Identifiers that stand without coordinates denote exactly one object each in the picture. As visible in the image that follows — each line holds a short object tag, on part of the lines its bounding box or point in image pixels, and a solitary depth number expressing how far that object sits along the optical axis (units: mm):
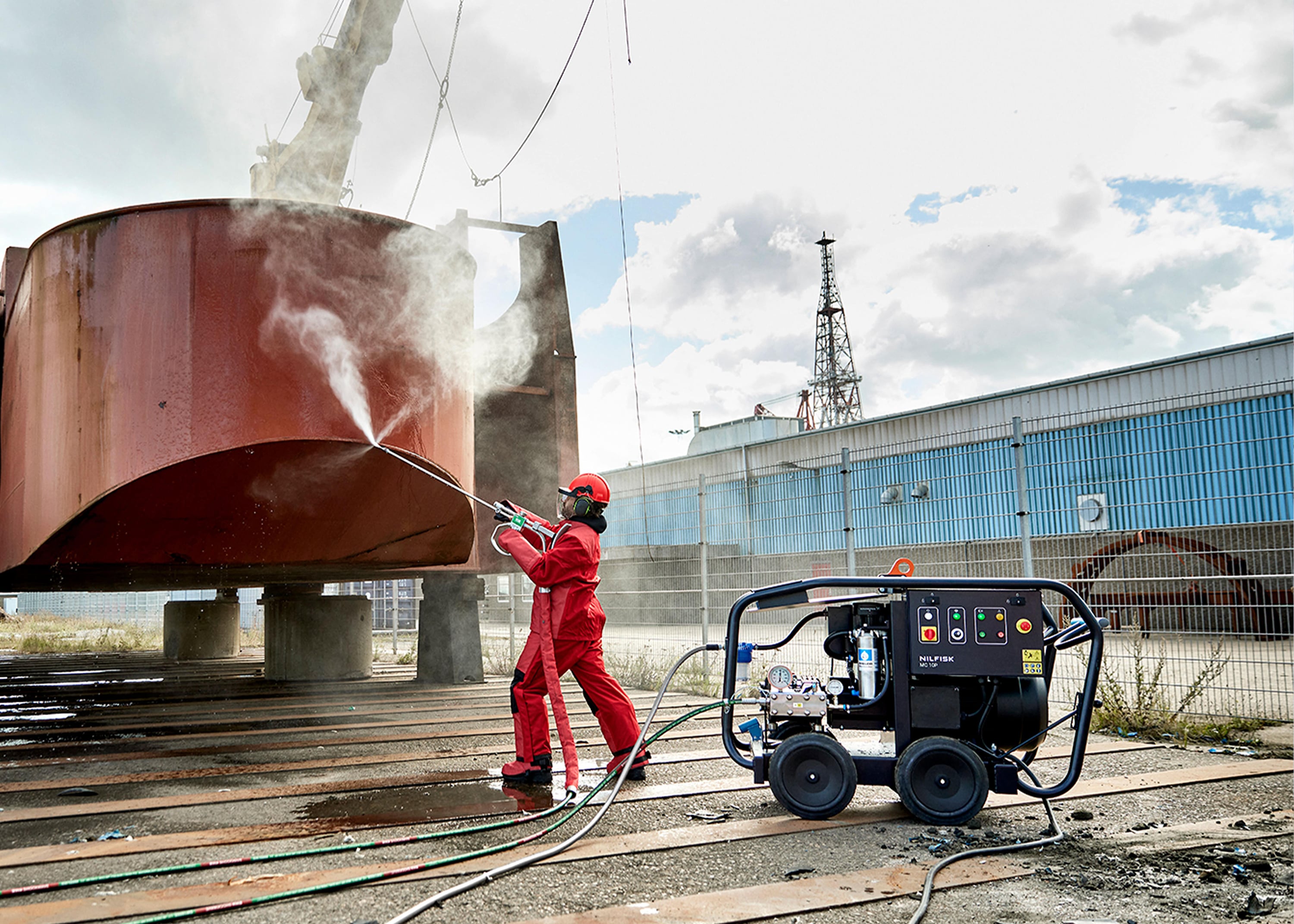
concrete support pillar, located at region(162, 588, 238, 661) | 14359
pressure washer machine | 3883
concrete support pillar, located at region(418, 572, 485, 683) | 9398
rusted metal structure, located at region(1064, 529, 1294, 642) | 6445
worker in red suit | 4664
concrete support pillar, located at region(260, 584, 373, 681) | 10312
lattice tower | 46031
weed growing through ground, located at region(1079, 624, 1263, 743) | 6129
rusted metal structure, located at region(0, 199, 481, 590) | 5148
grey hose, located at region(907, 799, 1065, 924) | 2836
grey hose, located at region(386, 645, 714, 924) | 2781
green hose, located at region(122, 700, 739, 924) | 2816
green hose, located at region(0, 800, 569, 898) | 3094
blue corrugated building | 6562
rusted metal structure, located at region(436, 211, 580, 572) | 8711
